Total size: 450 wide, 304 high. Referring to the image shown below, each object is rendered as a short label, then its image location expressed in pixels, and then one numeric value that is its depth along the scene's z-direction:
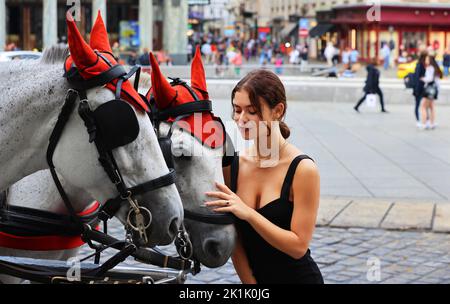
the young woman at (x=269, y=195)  2.96
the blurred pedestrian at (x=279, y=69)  35.20
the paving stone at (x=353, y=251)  7.08
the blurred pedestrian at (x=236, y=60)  35.25
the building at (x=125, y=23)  45.50
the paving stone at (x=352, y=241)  7.48
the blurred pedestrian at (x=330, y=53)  46.41
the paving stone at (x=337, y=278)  6.15
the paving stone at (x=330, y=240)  7.52
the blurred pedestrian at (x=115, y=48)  40.31
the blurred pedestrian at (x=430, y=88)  17.33
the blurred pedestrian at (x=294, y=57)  46.97
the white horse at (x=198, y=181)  2.91
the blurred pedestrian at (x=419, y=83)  18.05
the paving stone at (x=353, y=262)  6.69
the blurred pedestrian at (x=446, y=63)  41.16
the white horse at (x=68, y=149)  2.63
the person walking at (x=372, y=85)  21.05
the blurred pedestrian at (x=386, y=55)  47.17
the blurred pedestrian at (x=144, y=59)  24.47
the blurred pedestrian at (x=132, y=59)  33.41
